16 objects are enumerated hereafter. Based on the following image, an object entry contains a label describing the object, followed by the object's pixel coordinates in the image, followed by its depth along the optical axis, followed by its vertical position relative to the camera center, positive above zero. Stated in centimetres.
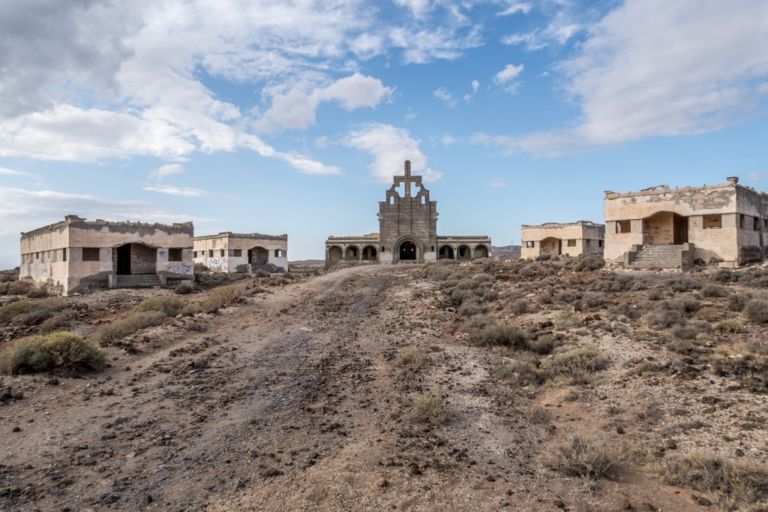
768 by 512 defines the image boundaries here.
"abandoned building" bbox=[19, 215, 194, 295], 2592 +64
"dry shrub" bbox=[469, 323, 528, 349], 1166 -205
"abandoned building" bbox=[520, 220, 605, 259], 4231 +210
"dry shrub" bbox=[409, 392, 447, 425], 696 -244
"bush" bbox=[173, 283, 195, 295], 2641 -157
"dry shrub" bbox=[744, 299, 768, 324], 1106 -137
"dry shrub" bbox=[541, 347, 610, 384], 901 -228
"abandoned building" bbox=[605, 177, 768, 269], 2286 +190
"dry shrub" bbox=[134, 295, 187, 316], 1595 -157
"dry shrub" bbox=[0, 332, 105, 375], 870 -185
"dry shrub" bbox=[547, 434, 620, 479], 545 -256
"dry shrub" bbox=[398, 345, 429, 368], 1021 -230
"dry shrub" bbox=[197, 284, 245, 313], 1620 -143
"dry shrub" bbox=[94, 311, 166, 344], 1176 -180
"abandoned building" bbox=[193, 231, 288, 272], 4338 +122
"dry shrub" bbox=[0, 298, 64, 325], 1634 -184
